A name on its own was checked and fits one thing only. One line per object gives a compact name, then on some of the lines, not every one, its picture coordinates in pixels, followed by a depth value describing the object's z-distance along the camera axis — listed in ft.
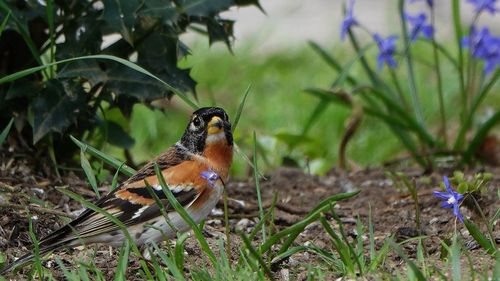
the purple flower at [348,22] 37.81
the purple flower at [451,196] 25.03
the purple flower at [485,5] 36.55
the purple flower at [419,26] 36.70
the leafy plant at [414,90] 36.86
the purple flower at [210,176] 24.59
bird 25.26
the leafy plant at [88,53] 29.86
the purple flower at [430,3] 36.47
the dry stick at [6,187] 27.61
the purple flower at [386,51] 38.58
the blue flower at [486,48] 37.88
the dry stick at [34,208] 26.94
